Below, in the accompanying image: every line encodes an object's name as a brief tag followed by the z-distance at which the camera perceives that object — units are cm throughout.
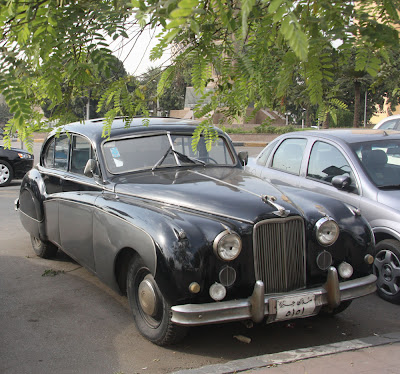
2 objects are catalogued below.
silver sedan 529
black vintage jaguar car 397
